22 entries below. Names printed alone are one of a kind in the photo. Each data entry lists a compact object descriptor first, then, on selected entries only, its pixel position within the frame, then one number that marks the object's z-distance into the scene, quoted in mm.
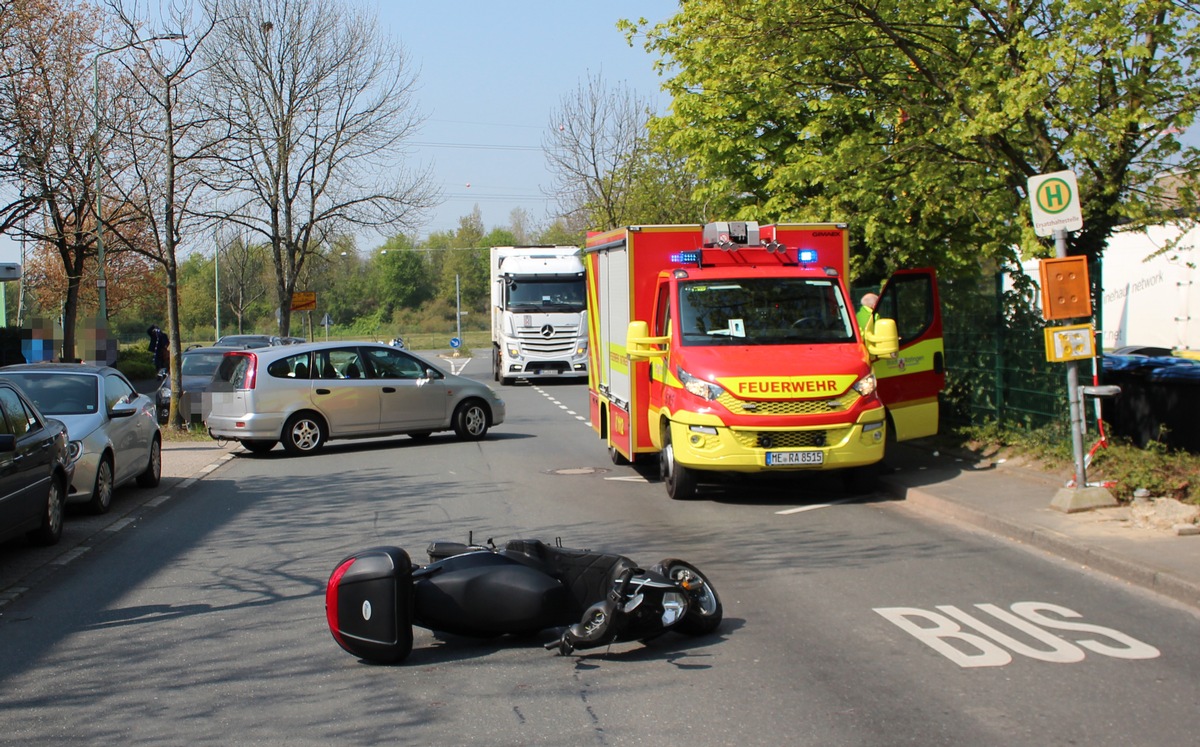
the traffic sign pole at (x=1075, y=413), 10055
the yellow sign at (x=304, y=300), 38250
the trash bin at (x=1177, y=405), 11875
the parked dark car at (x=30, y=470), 9125
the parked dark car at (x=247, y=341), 34375
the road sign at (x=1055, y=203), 10031
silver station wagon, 17578
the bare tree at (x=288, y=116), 31656
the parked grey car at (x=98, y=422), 11984
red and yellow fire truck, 11383
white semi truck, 33562
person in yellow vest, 13570
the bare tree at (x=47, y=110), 21141
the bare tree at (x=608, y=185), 40188
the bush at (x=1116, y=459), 9969
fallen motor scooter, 6008
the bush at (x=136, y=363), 44531
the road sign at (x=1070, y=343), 9953
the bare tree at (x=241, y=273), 53312
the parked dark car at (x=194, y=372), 24359
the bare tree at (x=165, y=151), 20406
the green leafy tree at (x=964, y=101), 11266
